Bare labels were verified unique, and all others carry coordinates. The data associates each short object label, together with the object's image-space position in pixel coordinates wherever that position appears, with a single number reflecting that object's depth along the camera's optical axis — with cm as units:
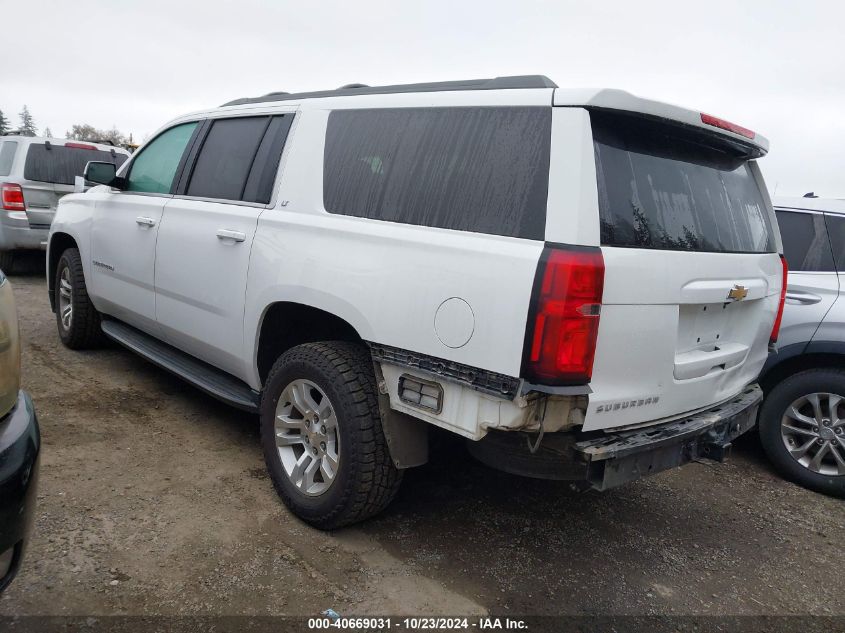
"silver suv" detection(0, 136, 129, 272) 800
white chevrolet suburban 216
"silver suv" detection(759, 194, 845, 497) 384
